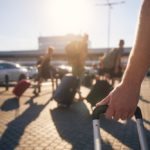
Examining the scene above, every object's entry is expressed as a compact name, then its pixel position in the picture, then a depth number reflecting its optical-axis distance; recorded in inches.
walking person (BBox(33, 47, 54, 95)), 256.7
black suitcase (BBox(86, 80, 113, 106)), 149.6
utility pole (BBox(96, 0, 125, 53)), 990.7
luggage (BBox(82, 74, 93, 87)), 376.6
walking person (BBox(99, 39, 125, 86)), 234.6
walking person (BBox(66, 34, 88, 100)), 215.4
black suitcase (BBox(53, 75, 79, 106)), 176.3
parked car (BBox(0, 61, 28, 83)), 444.6
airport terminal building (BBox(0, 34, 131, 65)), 1866.9
